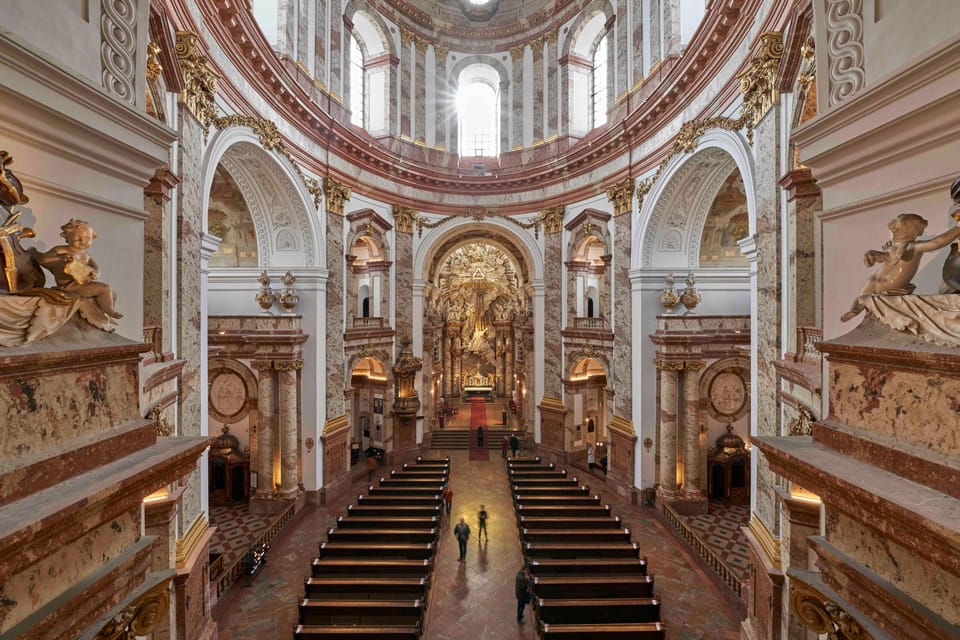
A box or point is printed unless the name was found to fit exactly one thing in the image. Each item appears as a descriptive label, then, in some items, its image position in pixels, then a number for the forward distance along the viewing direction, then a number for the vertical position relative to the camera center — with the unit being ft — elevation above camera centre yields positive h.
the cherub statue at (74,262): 9.86 +1.39
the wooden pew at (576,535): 35.60 -17.99
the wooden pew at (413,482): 47.62 -18.05
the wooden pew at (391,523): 37.93 -18.04
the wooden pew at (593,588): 29.12 -18.24
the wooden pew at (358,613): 27.09 -18.58
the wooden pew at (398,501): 42.63 -17.98
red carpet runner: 64.98 -18.28
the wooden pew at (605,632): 24.70 -18.06
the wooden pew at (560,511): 40.11 -17.88
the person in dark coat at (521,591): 28.76 -18.26
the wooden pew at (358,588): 29.25 -18.32
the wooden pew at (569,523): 37.68 -17.94
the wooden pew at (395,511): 40.11 -17.97
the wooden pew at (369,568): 31.19 -18.15
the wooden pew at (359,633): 24.81 -18.20
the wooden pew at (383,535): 35.65 -17.97
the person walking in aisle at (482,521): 39.42 -18.56
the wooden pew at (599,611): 26.91 -18.32
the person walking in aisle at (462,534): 36.24 -18.06
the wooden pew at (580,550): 33.09 -17.87
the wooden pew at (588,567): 31.09 -18.00
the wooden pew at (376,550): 33.18 -17.93
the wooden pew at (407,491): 45.34 -18.08
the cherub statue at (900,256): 9.20 +1.52
